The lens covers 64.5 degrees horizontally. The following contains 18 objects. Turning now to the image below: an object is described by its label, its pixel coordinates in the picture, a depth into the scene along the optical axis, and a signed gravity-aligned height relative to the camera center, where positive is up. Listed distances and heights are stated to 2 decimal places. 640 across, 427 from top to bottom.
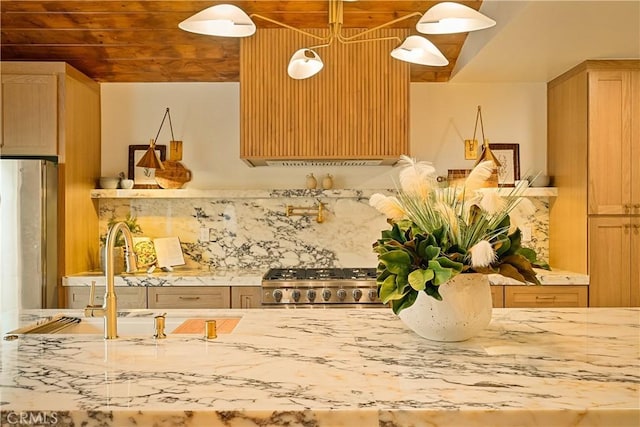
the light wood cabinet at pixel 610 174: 3.40 +0.24
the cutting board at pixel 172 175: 3.92 +0.28
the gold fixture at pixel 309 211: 4.02 -0.01
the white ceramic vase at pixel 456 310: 1.45 -0.29
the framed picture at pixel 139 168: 4.05 +0.34
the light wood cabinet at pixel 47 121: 3.46 +0.61
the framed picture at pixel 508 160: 3.99 +0.39
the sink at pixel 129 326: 1.86 -0.44
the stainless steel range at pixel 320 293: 3.32 -0.54
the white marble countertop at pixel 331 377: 1.01 -0.40
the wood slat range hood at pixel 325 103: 3.52 +0.74
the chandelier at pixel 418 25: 1.71 +0.65
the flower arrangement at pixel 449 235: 1.41 -0.07
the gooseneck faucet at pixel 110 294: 1.60 -0.27
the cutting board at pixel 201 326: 1.82 -0.44
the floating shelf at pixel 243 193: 3.84 +0.13
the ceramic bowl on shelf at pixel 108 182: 3.89 +0.22
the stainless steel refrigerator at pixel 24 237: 3.28 -0.17
